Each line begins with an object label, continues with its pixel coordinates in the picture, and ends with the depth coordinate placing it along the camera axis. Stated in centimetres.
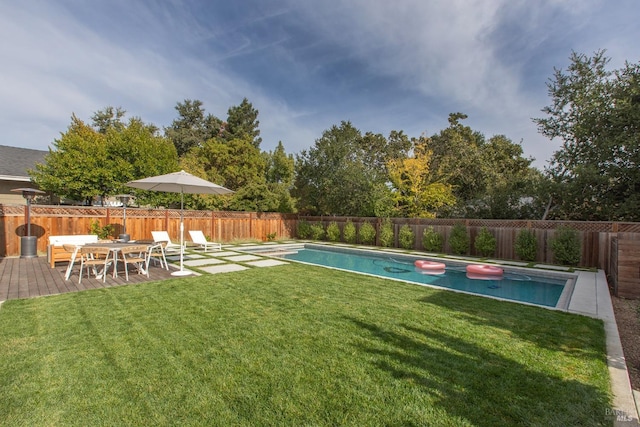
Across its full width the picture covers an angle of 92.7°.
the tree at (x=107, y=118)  2519
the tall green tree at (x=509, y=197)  1411
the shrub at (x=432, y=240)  1284
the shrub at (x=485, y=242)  1145
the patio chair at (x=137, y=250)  621
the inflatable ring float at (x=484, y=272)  853
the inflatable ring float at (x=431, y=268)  912
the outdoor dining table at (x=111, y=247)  598
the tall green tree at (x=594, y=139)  1144
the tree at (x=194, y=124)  2752
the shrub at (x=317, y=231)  1715
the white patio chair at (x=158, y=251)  691
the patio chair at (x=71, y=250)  605
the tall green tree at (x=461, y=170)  1803
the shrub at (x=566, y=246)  951
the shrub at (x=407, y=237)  1370
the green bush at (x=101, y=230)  1099
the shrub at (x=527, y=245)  1049
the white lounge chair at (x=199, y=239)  1139
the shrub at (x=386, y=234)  1440
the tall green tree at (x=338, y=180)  1647
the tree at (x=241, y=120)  2715
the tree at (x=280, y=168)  2172
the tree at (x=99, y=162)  1287
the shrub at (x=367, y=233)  1523
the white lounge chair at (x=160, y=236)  980
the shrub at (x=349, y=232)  1592
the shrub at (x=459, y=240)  1203
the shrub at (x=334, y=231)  1652
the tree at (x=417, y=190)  1712
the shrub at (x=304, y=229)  1789
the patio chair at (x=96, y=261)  588
